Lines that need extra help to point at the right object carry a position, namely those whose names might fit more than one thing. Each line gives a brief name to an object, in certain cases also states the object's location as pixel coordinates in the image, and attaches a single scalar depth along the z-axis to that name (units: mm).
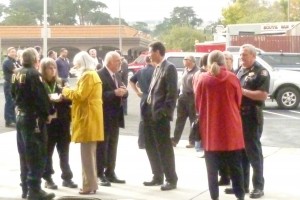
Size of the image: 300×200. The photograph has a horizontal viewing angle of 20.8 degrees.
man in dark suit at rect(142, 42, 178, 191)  10797
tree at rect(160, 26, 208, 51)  81938
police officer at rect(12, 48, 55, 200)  10023
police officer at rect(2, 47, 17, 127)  17969
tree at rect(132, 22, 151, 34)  150938
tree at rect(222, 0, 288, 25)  87625
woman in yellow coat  10469
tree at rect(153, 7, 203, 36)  141288
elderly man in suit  11320
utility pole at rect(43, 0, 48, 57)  39438
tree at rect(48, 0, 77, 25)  112100
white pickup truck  24719
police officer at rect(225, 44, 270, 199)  10328
